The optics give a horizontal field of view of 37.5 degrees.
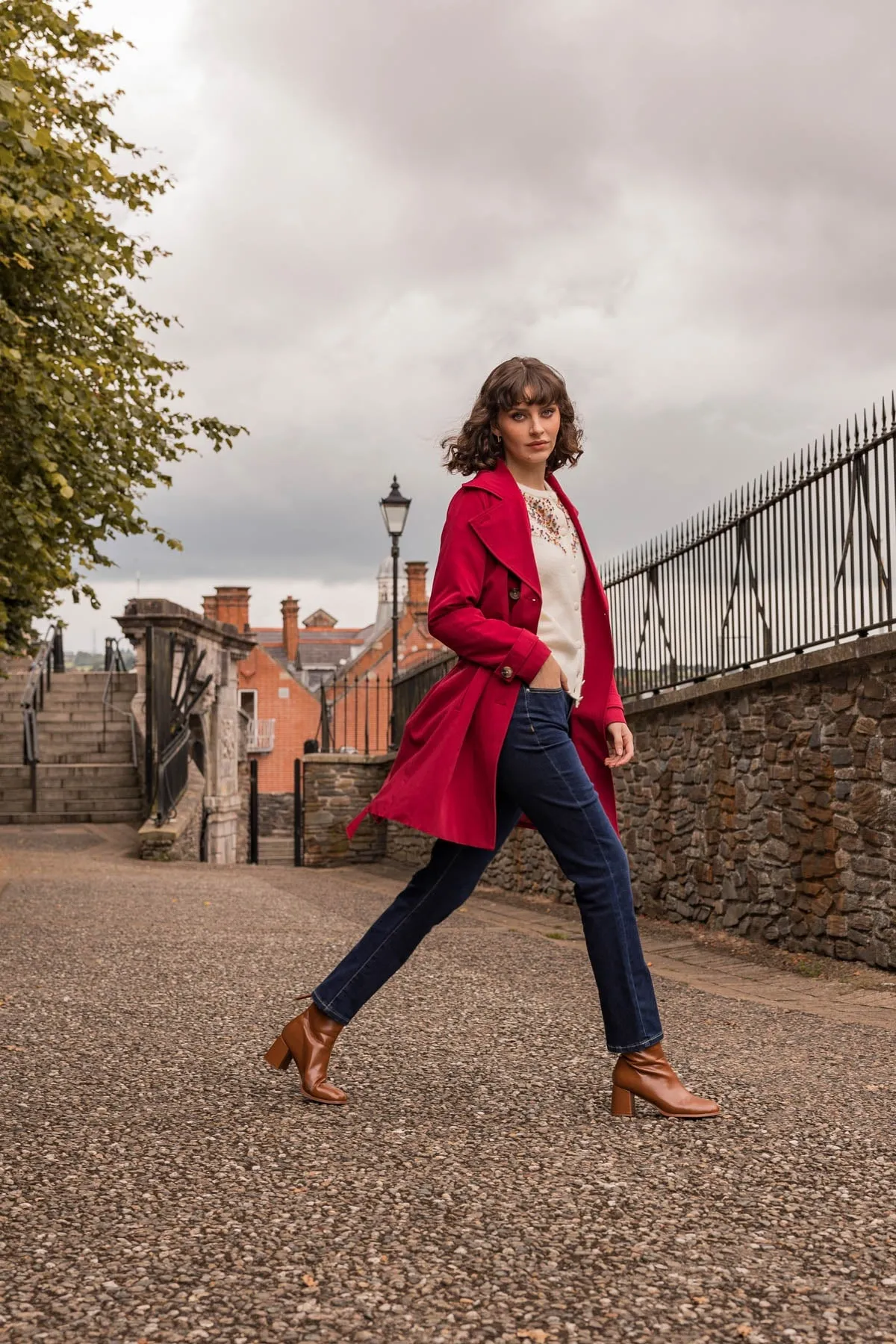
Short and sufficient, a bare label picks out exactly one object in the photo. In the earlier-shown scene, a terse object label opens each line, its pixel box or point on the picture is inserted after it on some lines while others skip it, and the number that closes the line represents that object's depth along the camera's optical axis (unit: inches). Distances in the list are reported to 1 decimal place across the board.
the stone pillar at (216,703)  881.5
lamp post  732.7
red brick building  2112.5
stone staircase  789.2
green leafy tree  392.8
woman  136.2
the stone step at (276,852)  1381.4
